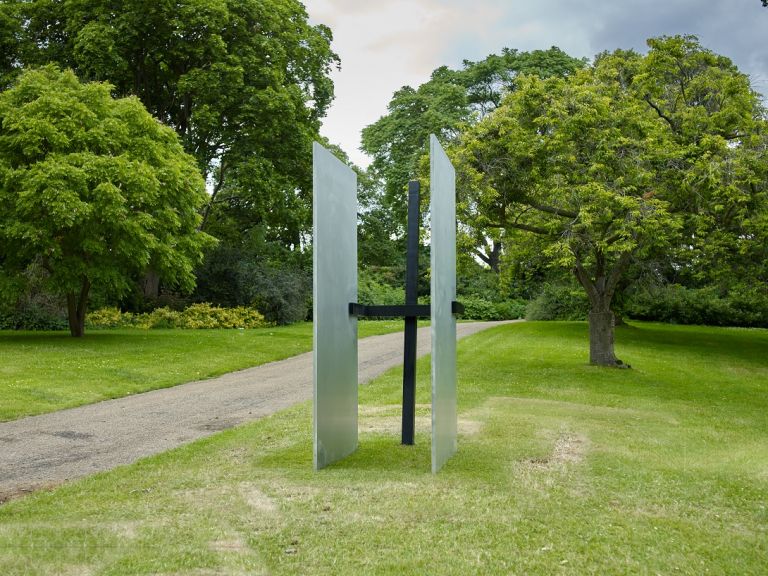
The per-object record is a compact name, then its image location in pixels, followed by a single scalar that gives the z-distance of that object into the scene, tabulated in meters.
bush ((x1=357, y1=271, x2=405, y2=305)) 38.72
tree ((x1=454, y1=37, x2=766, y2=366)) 15.98
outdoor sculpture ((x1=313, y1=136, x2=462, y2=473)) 7.63
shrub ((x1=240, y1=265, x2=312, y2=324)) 33.44
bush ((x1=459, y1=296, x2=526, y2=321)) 43.59
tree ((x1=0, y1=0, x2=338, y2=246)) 26.97
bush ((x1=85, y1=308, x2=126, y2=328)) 29.59
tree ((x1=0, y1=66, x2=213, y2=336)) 19.41
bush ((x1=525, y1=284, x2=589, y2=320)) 38.53
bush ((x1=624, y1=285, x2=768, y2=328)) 38.12
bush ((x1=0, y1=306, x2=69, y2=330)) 28.11
